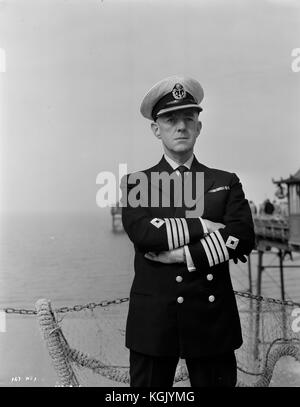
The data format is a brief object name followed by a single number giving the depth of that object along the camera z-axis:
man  2.27
